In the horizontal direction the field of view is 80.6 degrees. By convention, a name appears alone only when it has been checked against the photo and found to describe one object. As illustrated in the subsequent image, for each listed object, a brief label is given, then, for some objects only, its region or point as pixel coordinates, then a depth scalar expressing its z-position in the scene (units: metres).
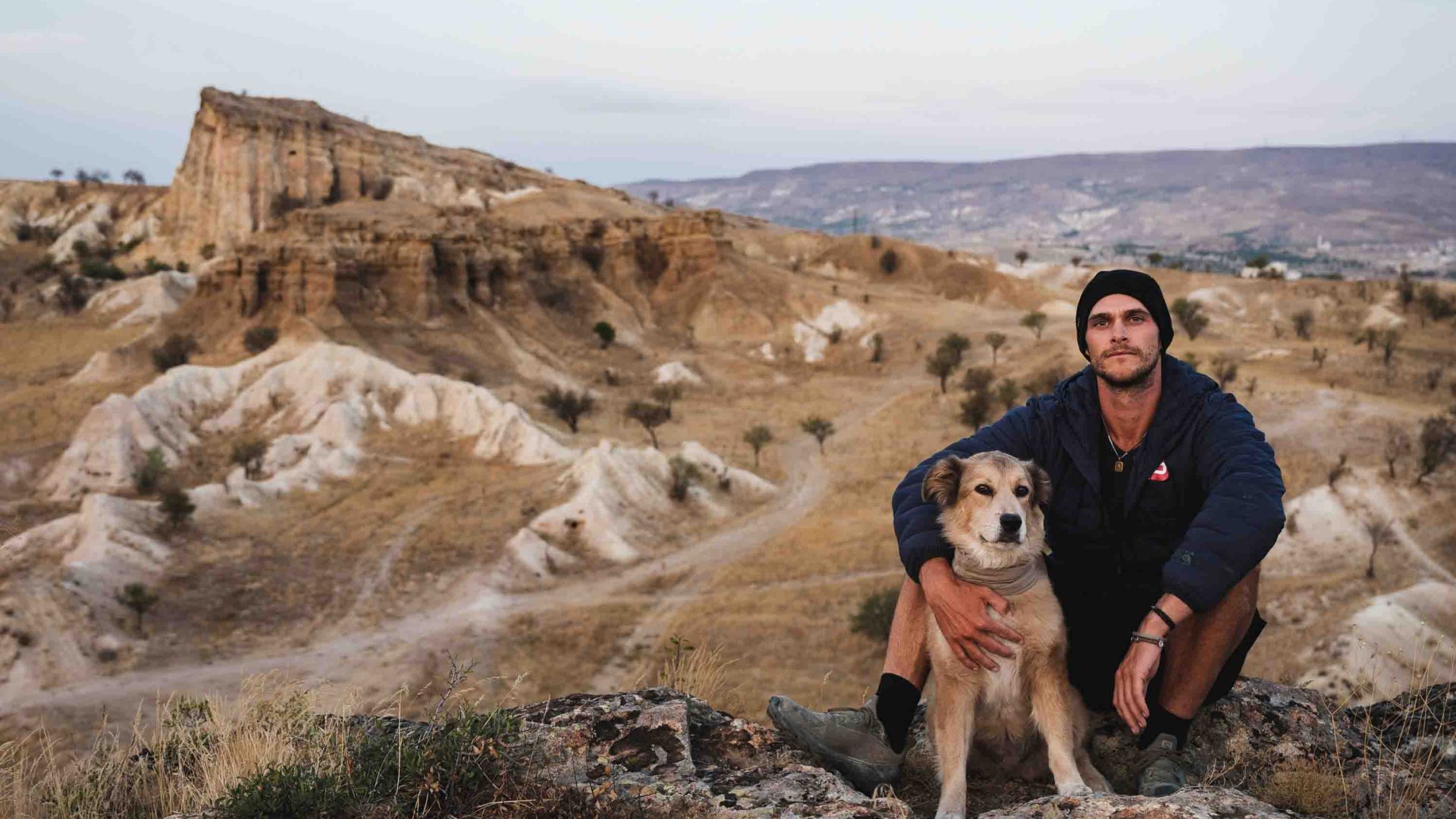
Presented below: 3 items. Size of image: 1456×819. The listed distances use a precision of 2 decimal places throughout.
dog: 4.51
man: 4.41
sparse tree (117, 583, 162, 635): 21.61
